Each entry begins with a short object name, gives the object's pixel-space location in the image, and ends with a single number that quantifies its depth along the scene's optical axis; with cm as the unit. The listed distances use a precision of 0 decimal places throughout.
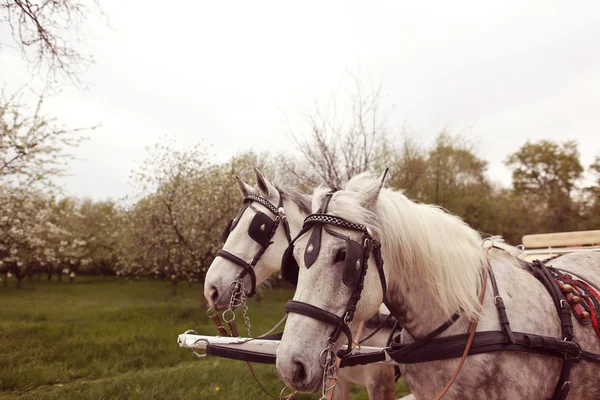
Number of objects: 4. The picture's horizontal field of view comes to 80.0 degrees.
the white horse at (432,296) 173
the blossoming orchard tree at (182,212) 1442
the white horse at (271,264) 309
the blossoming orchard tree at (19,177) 721
